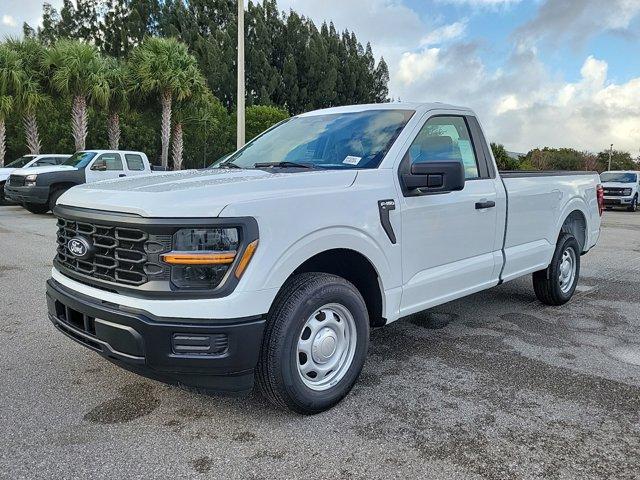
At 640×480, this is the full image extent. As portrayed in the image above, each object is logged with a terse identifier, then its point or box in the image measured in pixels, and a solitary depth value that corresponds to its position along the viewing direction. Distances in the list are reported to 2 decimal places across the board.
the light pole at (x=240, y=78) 14.59
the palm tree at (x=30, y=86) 21.06
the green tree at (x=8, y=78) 20.48
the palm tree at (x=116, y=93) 23.41
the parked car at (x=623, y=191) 23.38
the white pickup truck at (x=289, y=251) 2.78
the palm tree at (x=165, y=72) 23.92
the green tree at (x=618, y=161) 74.50
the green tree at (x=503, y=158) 30.59
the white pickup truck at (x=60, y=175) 14.23
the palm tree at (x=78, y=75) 21.38
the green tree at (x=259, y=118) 33.62
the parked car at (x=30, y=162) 17.00
